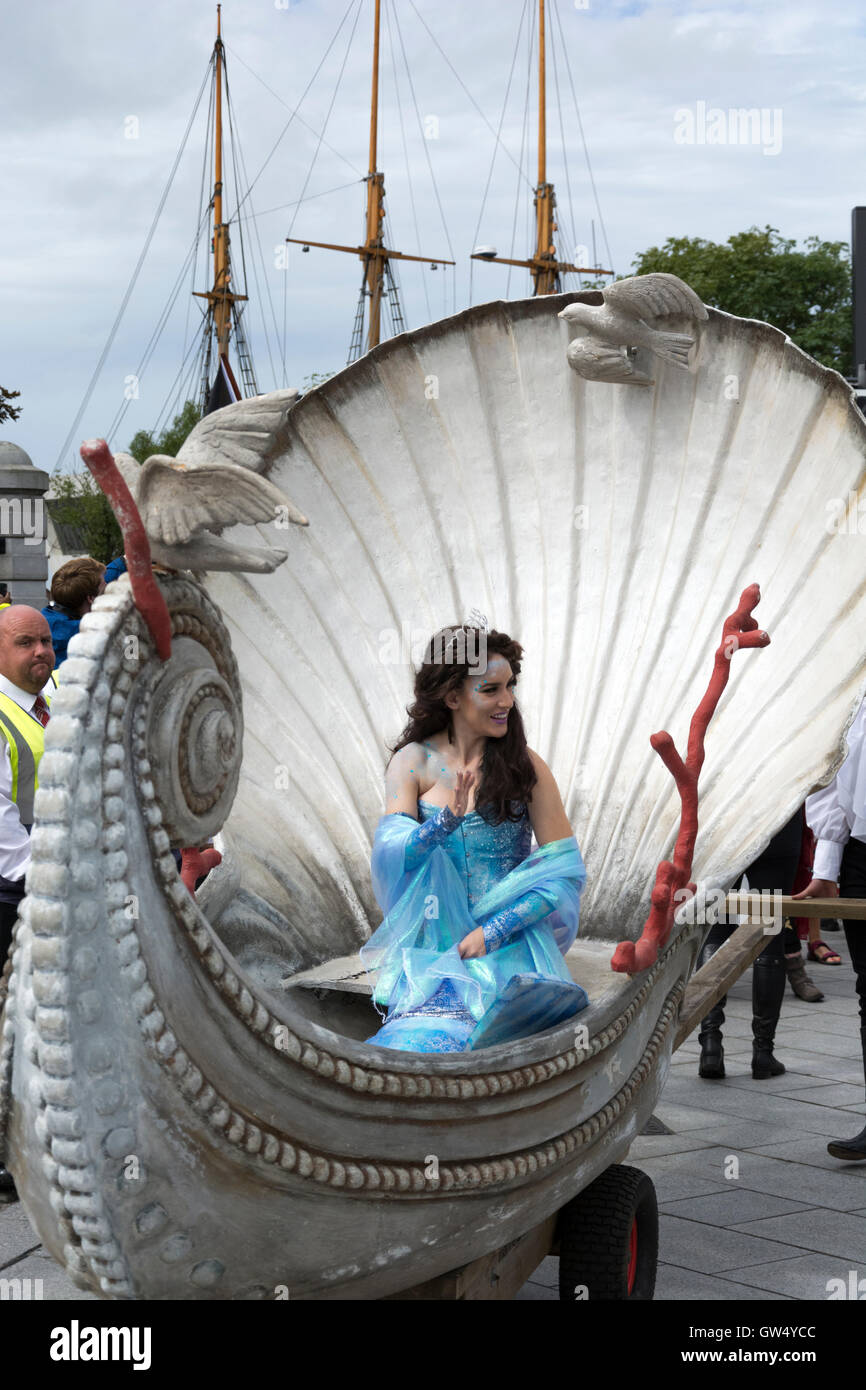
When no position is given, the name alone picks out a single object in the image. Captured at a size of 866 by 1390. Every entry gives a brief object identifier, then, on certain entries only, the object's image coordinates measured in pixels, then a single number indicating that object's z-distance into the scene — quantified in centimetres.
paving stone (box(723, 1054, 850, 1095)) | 486
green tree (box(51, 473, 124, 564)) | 3712
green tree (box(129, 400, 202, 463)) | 3897
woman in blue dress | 270
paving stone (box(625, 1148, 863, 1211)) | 374
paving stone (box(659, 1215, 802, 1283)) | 327
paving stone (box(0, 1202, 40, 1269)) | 326
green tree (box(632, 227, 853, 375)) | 2755
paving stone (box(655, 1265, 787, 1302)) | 305
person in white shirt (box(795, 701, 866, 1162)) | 382
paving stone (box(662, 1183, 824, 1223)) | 358
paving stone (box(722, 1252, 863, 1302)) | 307
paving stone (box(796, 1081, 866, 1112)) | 466
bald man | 359
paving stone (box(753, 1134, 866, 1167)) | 403
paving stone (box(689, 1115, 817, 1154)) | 423
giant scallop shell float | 175
